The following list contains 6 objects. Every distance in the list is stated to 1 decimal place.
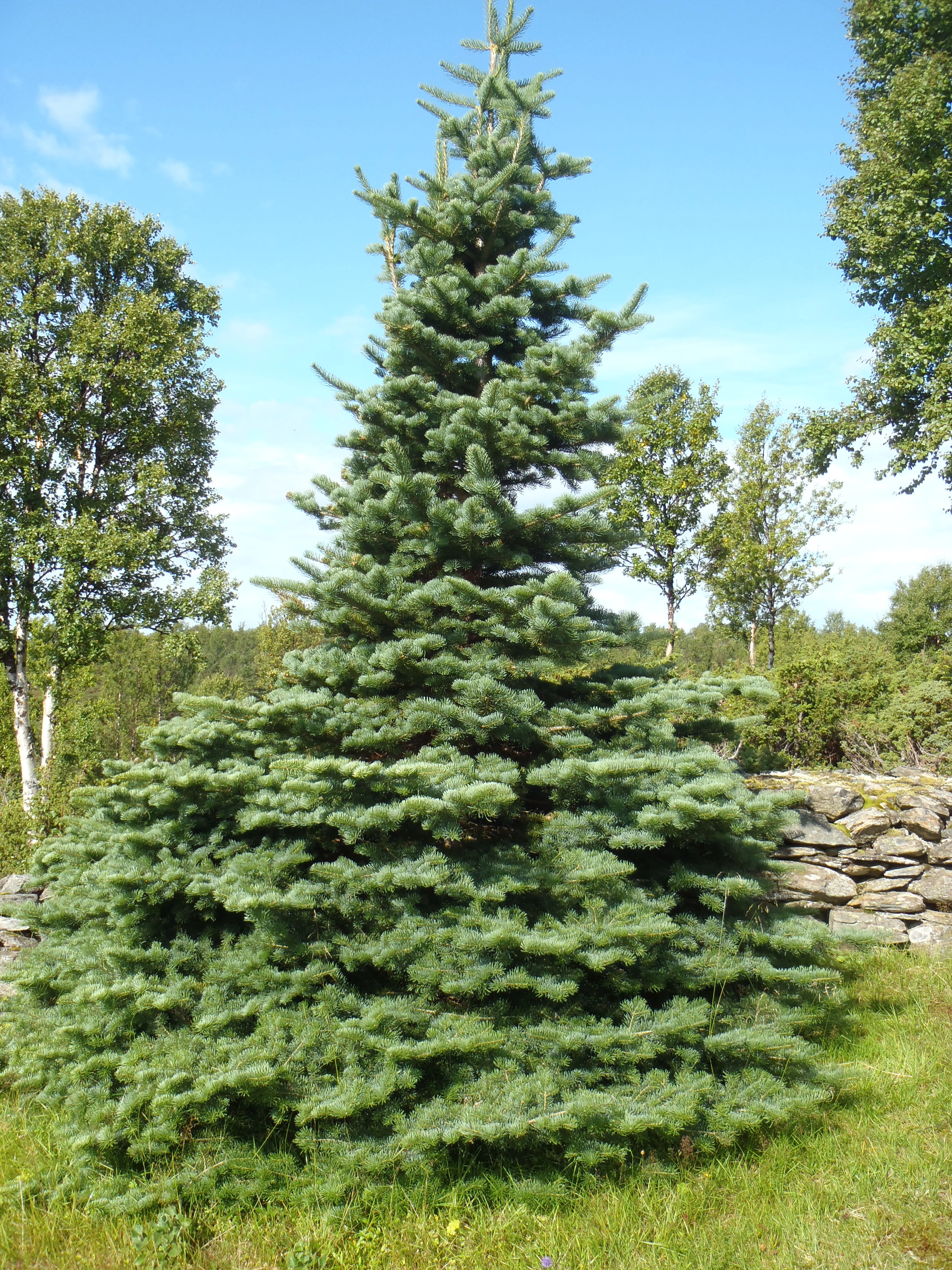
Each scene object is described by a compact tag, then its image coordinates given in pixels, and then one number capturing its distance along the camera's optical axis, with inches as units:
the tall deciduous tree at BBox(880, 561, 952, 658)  1003.9
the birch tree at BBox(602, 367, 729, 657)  743.1
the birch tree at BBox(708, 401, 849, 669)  751.7
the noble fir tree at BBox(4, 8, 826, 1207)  121.1
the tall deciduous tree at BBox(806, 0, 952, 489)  543.2
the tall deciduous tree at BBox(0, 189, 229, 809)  493.4
